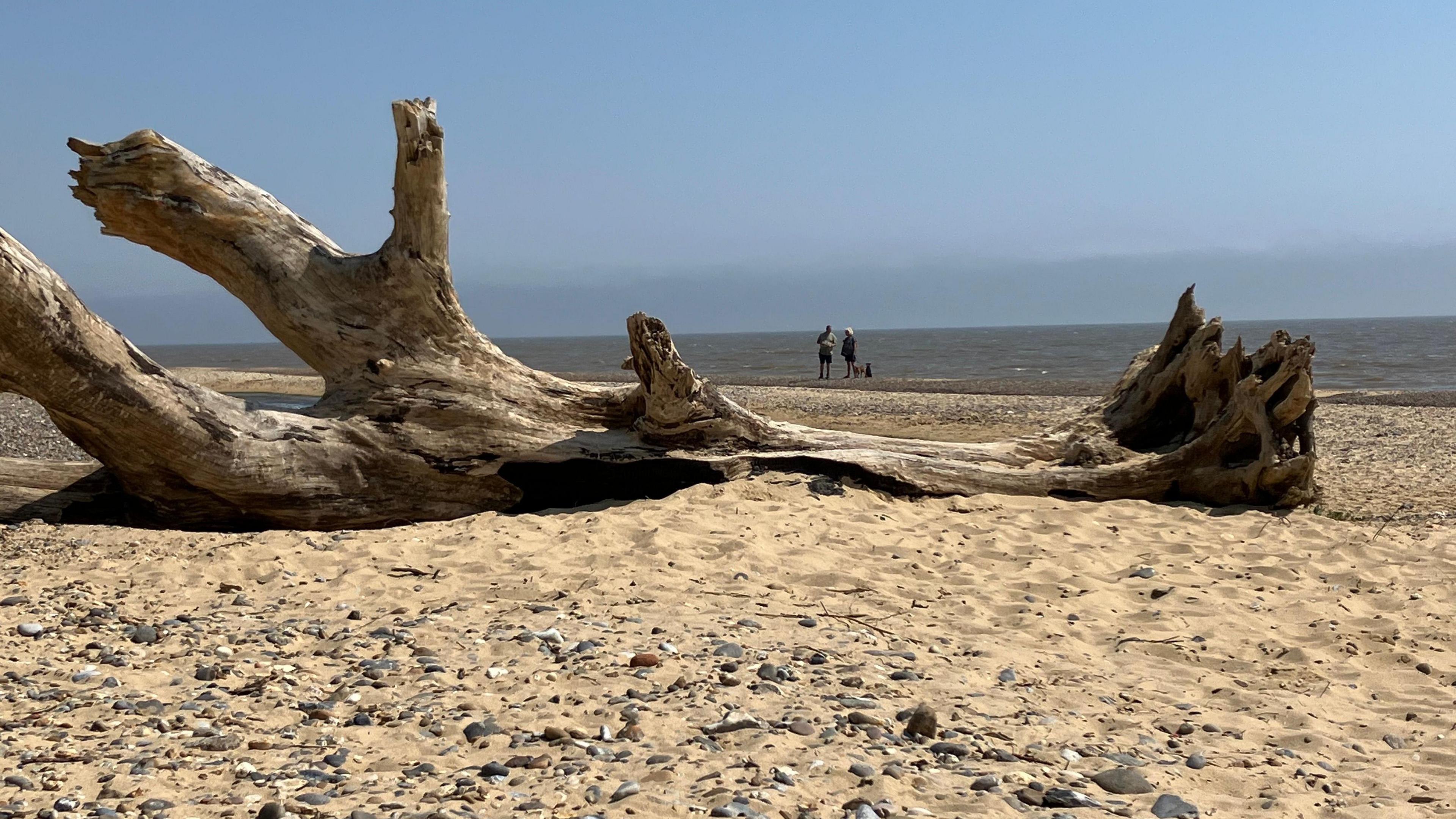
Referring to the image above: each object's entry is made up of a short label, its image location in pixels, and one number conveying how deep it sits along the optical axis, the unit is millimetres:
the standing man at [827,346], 34000
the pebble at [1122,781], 3729
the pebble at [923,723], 4105
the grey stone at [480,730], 3961
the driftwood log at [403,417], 7137
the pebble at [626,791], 3446
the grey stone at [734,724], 4043
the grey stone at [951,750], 3947
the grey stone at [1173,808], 3561
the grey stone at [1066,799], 3568
